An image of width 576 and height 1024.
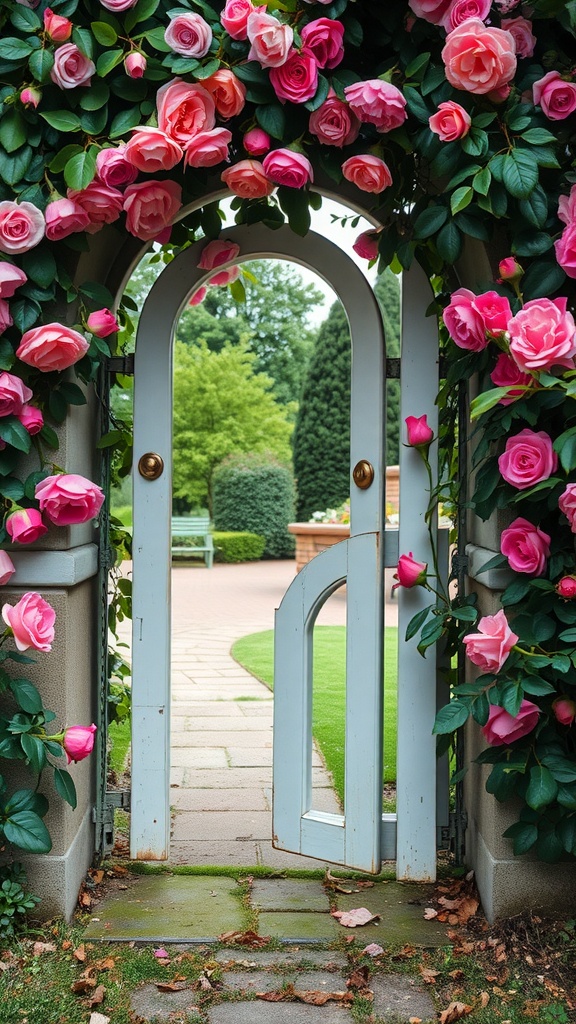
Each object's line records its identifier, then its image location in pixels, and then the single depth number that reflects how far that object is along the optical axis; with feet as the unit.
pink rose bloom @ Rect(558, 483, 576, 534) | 6.79
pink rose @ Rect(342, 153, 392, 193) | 7.57
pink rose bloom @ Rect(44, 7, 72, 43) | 7.12
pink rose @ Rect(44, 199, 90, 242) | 7.40
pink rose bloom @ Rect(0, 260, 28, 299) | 7.32
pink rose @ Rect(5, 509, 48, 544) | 7.43
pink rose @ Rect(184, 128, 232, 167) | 7.32
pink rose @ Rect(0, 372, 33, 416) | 7.39
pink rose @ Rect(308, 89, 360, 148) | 7.47
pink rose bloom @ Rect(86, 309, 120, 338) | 7.90
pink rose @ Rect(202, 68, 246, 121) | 7.25
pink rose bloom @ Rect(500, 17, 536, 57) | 7.16
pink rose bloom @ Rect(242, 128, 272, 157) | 7.63
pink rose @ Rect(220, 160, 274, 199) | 7.67
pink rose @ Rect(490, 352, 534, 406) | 7.21
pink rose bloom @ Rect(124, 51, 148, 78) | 7.15
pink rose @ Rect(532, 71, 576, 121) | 6.97
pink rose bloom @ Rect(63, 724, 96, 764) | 7.43
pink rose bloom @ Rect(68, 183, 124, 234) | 7.46
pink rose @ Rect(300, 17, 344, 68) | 7.15
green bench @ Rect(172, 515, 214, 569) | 48.95
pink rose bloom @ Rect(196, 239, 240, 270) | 8.88
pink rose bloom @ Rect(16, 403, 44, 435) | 7.62
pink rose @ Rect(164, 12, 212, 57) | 7.13
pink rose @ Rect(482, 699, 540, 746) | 7.18
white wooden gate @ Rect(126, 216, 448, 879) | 8.72
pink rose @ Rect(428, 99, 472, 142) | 6.92
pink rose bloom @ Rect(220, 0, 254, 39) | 7.06
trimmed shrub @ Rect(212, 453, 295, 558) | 55.42
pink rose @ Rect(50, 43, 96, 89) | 7.18
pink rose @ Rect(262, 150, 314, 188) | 7.50
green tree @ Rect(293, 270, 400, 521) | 53.31
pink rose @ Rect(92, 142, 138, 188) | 7.32
